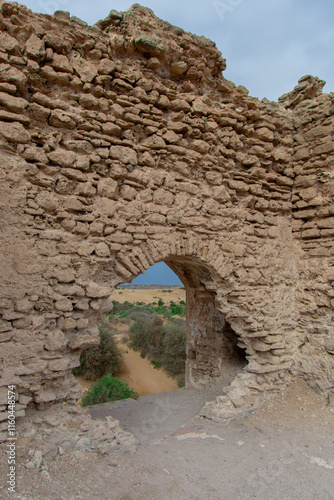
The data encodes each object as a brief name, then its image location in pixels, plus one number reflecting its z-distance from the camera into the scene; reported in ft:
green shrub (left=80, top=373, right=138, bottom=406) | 24.35
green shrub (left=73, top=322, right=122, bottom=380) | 34.27
